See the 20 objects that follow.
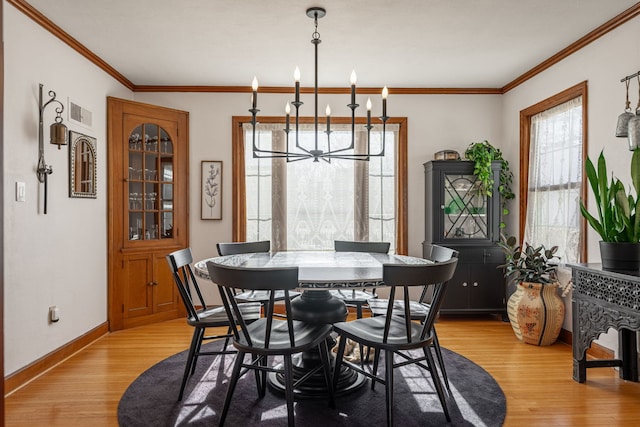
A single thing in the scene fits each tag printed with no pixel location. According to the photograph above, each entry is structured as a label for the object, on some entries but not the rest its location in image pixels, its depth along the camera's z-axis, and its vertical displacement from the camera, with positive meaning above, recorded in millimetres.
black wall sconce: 3160 +498
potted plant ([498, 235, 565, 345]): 3797 -799
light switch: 2926 +98
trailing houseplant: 4581 +388
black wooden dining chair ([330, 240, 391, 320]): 3321 -365
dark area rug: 2432 -1153
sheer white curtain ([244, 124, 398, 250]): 4988 +132
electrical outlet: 3307 -794
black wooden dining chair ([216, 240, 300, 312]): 3246 -360
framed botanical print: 4926 +193
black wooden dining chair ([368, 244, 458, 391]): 2848 -689
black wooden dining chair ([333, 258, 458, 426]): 2191 -688
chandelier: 2596 +643
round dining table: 2289 -366
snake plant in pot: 2703 -97
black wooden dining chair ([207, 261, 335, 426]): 2154 -694
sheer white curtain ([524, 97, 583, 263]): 3832 +253
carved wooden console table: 2564 -641
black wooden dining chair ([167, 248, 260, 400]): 2701 -687
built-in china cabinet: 4305 -4
